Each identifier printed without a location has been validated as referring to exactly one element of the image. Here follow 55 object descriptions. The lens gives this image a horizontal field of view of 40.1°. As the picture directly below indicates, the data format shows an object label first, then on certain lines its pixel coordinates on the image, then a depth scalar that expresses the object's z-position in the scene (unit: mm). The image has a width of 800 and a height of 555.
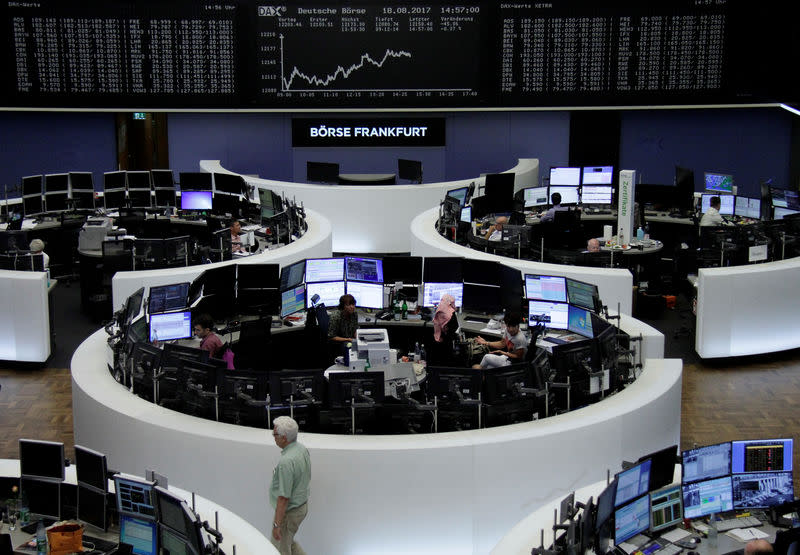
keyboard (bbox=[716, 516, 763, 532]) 6750
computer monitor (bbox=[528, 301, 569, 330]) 10508
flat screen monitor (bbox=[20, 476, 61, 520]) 6738
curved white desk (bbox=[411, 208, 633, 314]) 11281
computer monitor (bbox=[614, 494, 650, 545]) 6359
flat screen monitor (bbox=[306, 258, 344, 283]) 11258
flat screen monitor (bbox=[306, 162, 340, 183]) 17219
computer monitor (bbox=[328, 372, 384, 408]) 7789
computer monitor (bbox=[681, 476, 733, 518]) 6742
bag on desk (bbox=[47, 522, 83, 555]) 6375
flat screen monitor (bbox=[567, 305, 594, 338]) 10141
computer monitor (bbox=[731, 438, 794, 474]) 6859
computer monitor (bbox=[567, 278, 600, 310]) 10133
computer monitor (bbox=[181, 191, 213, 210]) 15594
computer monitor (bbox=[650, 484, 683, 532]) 6602
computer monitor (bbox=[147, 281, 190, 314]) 10094
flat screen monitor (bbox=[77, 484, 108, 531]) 6531
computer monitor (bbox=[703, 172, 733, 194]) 16219
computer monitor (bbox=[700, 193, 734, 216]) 15562
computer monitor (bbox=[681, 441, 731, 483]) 6703
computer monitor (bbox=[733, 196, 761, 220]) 15320
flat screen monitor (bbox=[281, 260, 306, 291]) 10906
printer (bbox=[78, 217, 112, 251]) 13508
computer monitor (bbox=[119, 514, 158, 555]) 6289
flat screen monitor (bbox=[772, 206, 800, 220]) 15375
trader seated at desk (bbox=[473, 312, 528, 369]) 9743
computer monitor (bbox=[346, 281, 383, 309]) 11234
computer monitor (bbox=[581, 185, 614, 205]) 16141
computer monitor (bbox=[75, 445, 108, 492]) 6453
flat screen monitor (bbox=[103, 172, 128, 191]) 15852
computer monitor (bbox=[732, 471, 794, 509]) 6902
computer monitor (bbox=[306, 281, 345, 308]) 11227
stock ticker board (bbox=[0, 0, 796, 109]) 15641
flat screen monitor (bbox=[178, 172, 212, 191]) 15703
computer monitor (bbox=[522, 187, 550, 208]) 15883
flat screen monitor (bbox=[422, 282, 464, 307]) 11148
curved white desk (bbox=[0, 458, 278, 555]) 6164
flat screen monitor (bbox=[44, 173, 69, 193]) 15539
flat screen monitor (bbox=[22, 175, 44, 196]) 15203
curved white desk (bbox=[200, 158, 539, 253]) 16172
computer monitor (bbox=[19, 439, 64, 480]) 6719
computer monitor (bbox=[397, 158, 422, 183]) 17250
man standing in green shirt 6879
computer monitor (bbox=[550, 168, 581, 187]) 16062
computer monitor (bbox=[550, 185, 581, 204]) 16125
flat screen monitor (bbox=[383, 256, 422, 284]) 11133
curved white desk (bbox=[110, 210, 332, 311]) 11258
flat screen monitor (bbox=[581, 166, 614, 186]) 16031
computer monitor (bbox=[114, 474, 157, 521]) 6285
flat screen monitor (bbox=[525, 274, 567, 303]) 10547
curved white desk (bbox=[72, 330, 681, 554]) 7316
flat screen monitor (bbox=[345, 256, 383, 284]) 11242
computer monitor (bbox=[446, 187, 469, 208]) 15336
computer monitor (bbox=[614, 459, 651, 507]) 6293
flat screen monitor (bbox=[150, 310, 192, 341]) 9945
